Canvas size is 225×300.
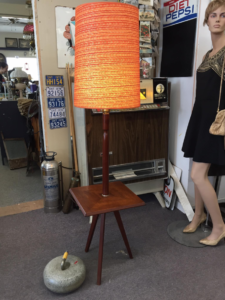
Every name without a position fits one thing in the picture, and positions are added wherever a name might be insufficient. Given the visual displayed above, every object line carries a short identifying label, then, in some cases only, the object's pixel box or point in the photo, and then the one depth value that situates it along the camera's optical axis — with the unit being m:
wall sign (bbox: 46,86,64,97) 2.37
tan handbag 1.64
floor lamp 1.14
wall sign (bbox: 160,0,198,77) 2.09
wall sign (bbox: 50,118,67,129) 2.45
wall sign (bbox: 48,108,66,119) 2.42
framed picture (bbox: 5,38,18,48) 9.64
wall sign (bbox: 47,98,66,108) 2.39
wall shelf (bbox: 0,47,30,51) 9.74
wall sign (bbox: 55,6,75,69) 2.27
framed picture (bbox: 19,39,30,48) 9.82
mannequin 1.66
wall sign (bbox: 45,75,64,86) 2.34
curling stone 1.40
